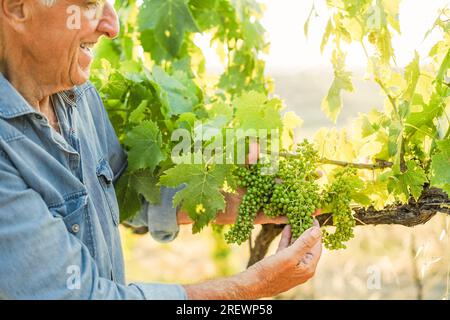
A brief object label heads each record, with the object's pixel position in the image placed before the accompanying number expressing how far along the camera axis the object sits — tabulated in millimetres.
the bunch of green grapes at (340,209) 1930
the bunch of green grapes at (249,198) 1931
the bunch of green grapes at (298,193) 1908
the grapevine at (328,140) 1911
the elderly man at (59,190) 1749
